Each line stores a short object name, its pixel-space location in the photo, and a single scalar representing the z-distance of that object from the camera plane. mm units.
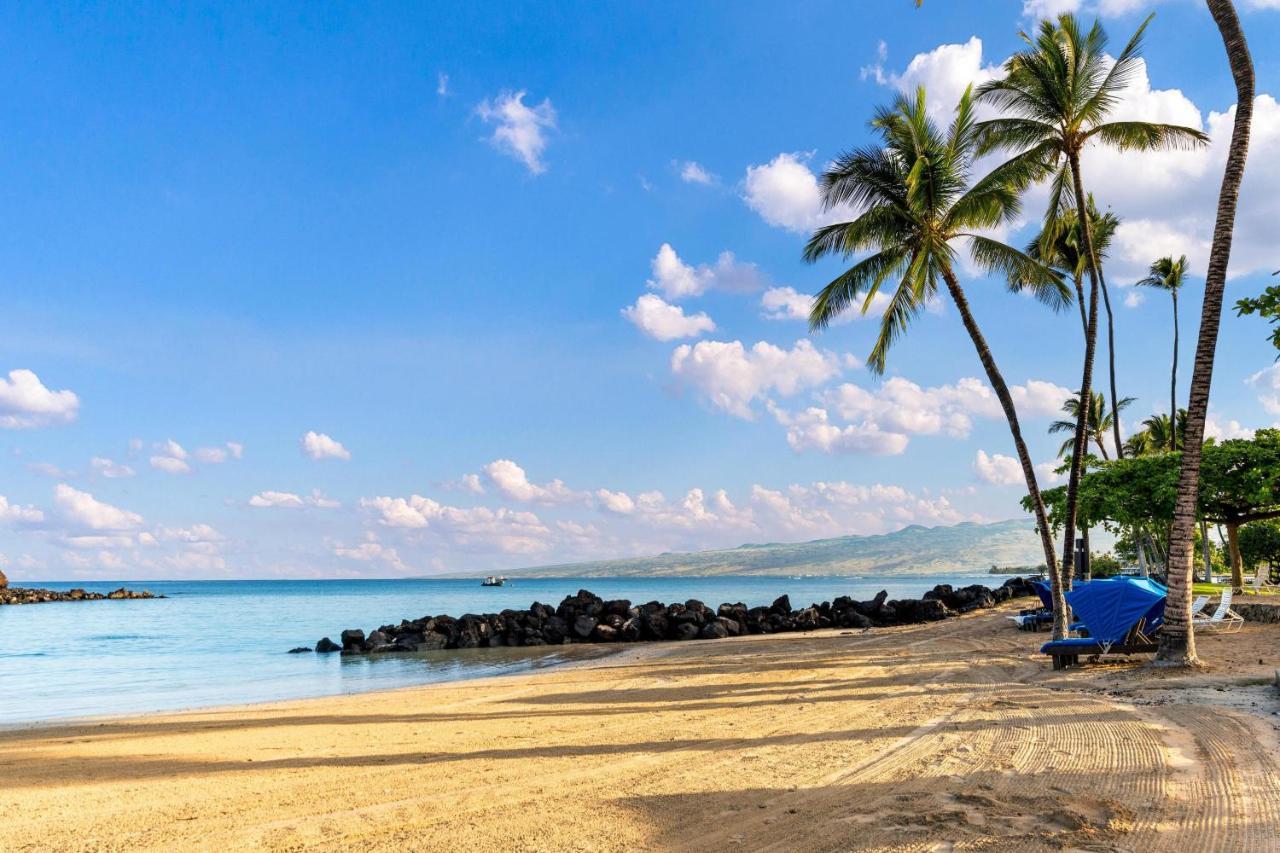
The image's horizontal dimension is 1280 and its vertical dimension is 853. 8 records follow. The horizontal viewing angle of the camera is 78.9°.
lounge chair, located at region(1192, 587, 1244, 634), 16344
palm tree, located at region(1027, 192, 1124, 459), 27700
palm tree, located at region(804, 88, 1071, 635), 16656
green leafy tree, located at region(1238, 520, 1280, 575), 39938
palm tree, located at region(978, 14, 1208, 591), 16484
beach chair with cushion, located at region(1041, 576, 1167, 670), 12820
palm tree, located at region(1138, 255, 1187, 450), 36750
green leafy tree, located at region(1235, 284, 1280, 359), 7602
